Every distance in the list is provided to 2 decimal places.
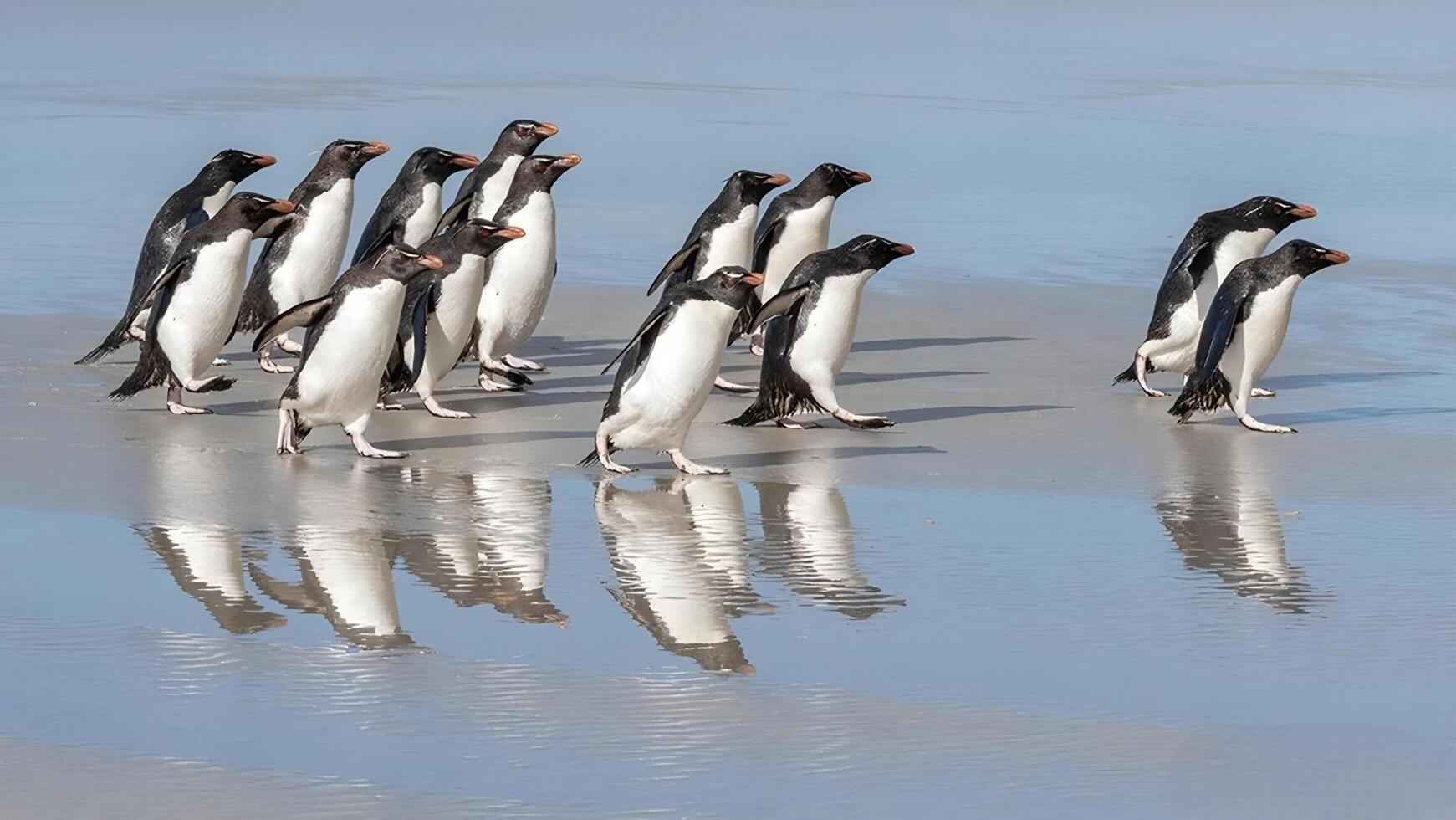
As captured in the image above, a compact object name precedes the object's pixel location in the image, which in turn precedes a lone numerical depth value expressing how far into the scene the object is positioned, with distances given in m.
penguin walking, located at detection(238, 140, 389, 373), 17.36
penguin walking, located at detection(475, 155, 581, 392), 16.64
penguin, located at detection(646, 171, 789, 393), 17.67
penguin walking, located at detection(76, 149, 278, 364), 17.06
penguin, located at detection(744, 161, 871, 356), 18.19
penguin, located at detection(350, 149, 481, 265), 17.80
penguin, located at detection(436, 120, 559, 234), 18.19
